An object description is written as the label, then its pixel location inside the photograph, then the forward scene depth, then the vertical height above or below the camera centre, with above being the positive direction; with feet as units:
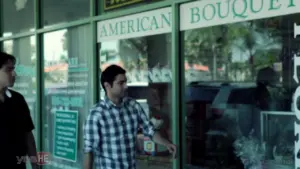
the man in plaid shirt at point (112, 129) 11.15 -0.84
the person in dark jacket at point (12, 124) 11.37 -0.74
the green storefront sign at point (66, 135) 18.49 -1.65
